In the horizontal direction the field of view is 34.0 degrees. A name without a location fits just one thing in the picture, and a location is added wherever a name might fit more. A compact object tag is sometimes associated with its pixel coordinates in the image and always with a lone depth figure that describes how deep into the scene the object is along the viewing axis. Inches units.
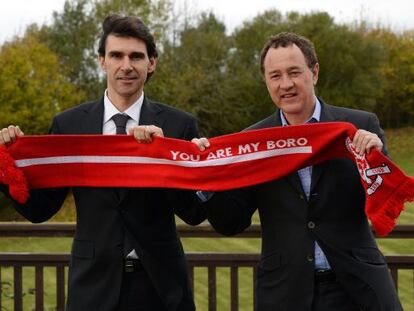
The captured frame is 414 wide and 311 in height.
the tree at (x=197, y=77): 1378.0
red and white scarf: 111.7
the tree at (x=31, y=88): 1141.1
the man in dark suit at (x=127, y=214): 112.1
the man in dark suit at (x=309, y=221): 106.3
